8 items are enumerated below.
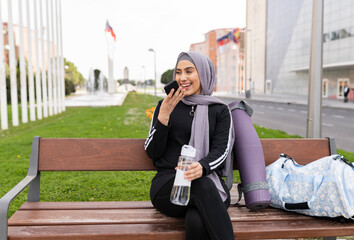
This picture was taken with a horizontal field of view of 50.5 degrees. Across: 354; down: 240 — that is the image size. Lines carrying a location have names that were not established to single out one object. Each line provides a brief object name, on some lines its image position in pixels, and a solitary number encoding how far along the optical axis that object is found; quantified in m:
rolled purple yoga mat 2.74
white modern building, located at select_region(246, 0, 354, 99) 38.69
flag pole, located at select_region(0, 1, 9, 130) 12.73
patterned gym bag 2.45
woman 2.51
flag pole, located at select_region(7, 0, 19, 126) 13.76
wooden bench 2.34
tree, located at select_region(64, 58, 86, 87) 91.75
